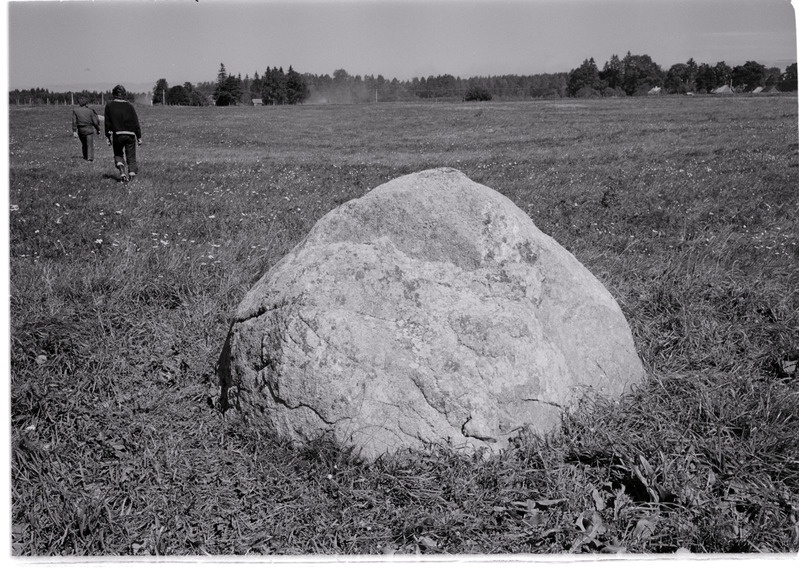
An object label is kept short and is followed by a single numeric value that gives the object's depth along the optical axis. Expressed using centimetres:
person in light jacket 1122
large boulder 351
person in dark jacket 1054
